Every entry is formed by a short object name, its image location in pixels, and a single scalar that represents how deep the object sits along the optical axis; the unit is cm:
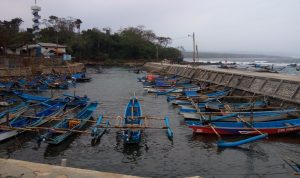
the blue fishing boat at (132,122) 1200
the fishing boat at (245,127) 1323
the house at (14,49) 4533
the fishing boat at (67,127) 1186
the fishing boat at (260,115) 1444
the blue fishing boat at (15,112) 1407
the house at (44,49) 4860
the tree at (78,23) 7930
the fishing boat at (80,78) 3869
